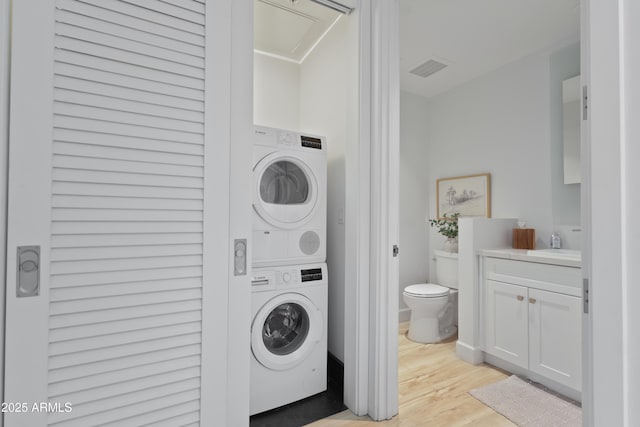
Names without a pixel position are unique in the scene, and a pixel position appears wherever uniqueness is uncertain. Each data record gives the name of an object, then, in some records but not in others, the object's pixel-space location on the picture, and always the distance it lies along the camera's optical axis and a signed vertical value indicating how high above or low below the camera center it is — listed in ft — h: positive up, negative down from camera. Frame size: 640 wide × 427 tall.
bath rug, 5.64 -3.59
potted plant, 10.04 -0.34
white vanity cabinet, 6.25 -2.12
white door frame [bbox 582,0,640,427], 1.45 +0.05
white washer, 5.86 -2.36
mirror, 7.86 +2.37
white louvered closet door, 3.35 +0.11
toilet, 8.91 -2.52
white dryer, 6.09 +0.44
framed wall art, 9.98 +0.86
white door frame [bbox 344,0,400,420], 5.83 +0.07
